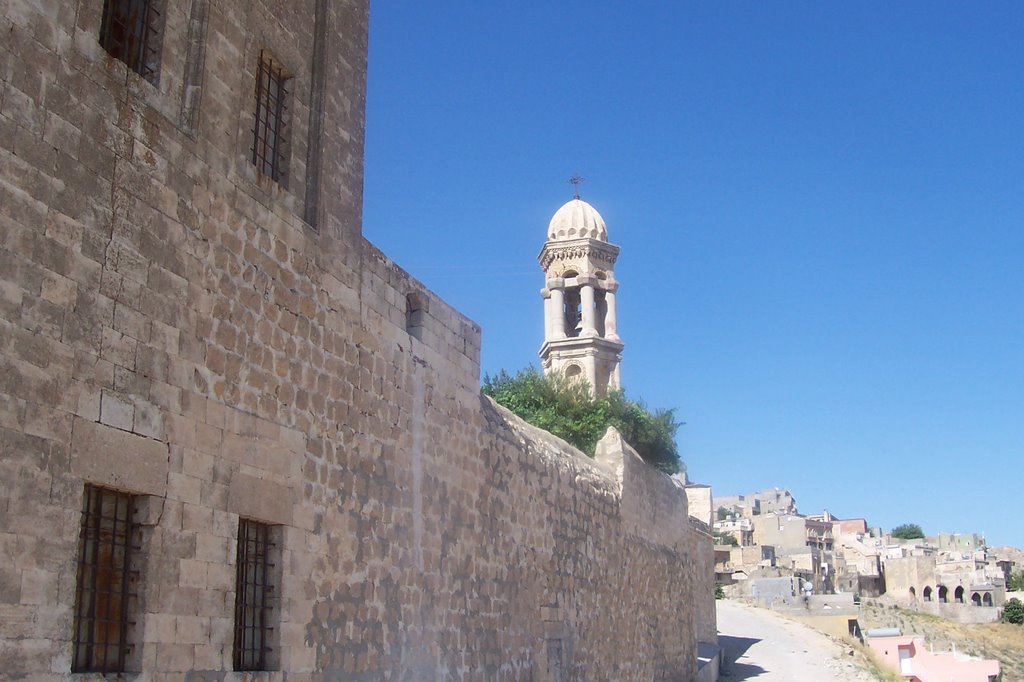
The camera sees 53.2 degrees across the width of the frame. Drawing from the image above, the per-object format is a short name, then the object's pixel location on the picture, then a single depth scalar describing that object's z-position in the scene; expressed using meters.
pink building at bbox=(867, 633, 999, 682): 32.22
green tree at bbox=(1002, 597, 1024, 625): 68.19
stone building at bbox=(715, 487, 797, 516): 127.23
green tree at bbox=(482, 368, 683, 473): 23.17
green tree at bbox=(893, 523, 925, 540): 116.70
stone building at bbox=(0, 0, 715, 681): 5.42
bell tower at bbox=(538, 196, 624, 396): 35.59
